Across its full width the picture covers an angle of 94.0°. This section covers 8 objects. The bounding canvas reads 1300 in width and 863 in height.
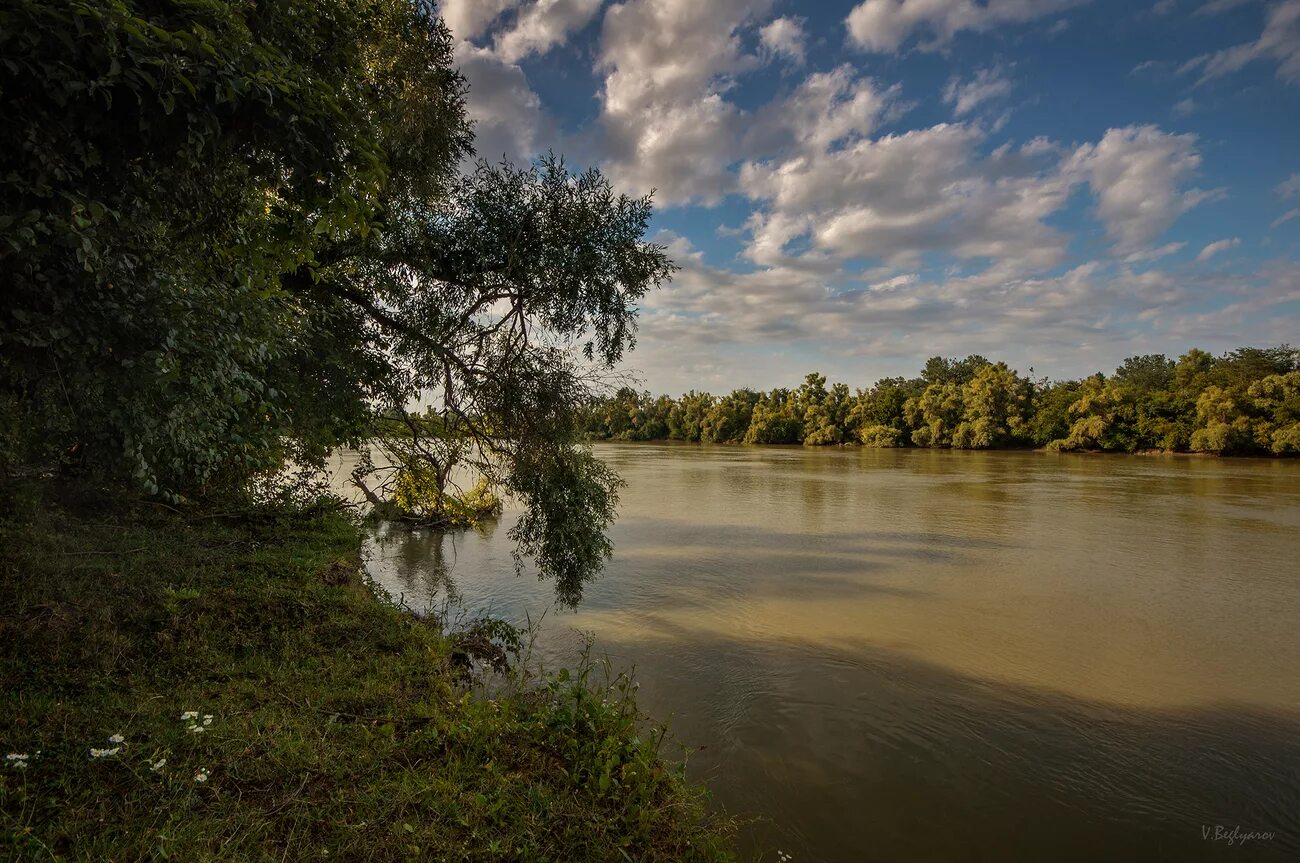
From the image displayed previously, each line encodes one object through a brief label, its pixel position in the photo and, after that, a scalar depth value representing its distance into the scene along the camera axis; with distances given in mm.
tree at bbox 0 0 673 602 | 3541
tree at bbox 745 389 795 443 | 100438
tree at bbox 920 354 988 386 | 122688
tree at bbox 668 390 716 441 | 113938
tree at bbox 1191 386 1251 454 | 54312
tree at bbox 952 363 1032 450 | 72875
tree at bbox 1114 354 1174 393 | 89869
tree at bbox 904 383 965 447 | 77688
